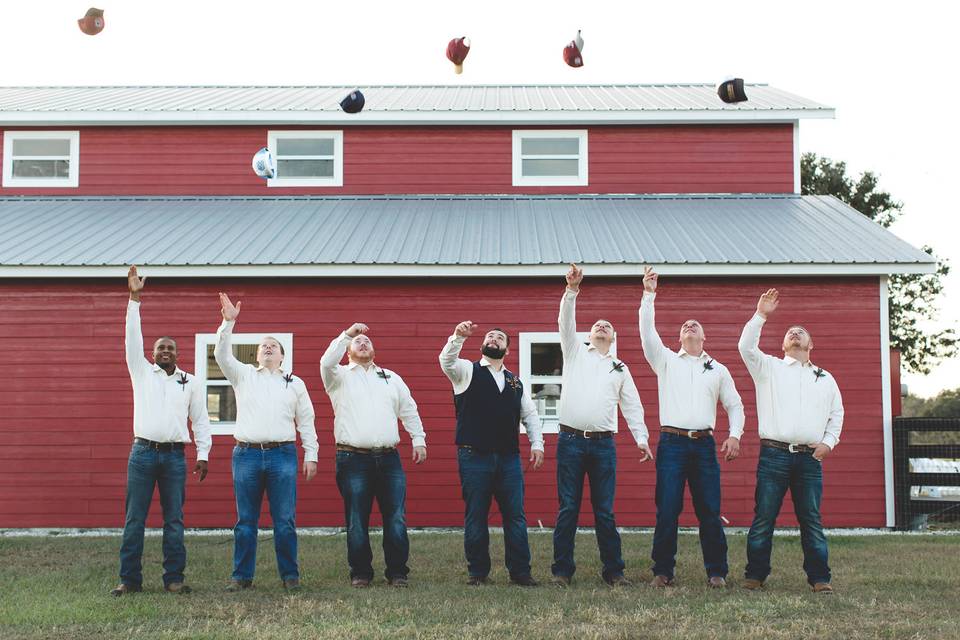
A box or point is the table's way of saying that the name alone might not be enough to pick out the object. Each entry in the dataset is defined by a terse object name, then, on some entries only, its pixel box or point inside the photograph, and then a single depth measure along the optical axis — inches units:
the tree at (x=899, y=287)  1283.2
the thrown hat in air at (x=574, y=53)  575.2
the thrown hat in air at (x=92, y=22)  490.6
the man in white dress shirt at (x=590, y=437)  312.0
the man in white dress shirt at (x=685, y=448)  309.6
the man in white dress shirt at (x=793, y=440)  302.4
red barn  469.4
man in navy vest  312.2
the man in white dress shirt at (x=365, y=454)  313.1
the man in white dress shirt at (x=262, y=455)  305.7
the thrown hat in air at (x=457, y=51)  562.3
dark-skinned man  301.4
